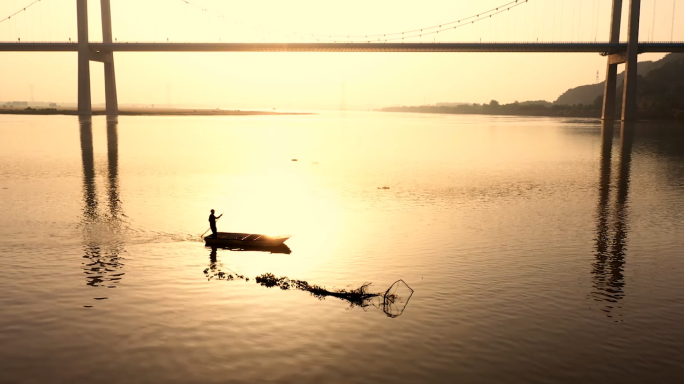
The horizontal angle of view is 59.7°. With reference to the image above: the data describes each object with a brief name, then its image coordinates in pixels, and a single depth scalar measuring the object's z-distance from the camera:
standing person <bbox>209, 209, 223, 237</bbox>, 23.77
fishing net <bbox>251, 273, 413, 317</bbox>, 16.70
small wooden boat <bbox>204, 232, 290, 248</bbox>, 23.52
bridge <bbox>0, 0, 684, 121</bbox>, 118.50
